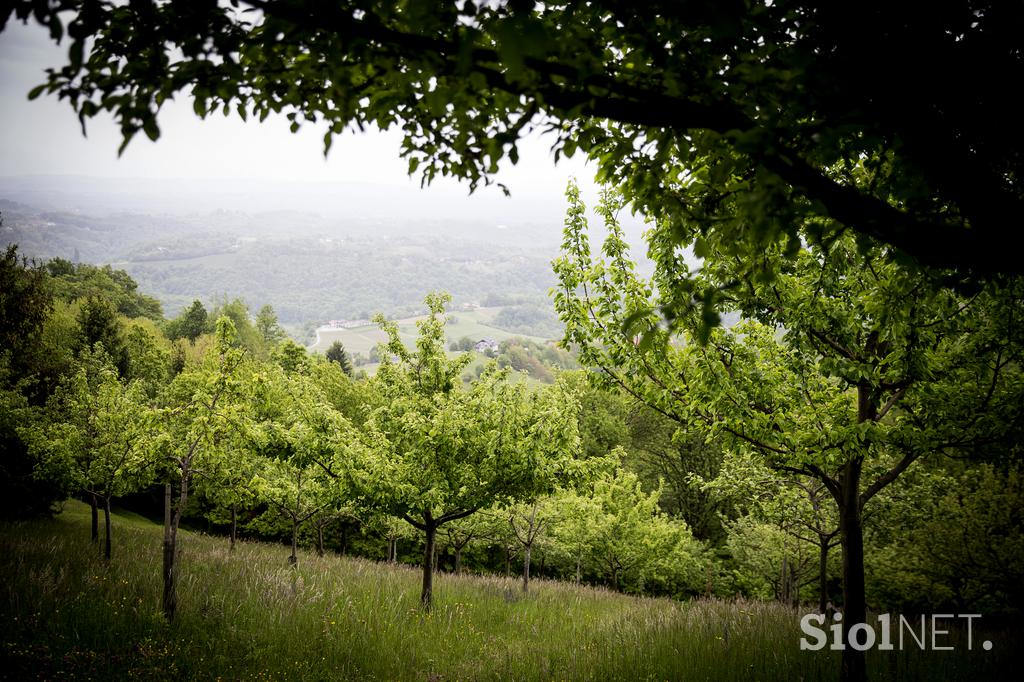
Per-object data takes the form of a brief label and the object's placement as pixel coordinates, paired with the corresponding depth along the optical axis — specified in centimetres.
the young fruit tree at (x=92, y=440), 1541
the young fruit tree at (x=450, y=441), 983
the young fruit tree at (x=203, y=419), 873
